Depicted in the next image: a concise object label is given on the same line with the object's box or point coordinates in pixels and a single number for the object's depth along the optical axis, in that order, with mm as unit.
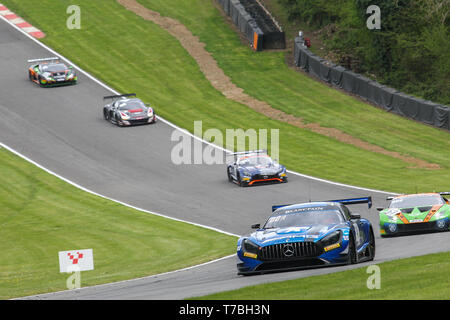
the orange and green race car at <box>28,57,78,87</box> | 49906
